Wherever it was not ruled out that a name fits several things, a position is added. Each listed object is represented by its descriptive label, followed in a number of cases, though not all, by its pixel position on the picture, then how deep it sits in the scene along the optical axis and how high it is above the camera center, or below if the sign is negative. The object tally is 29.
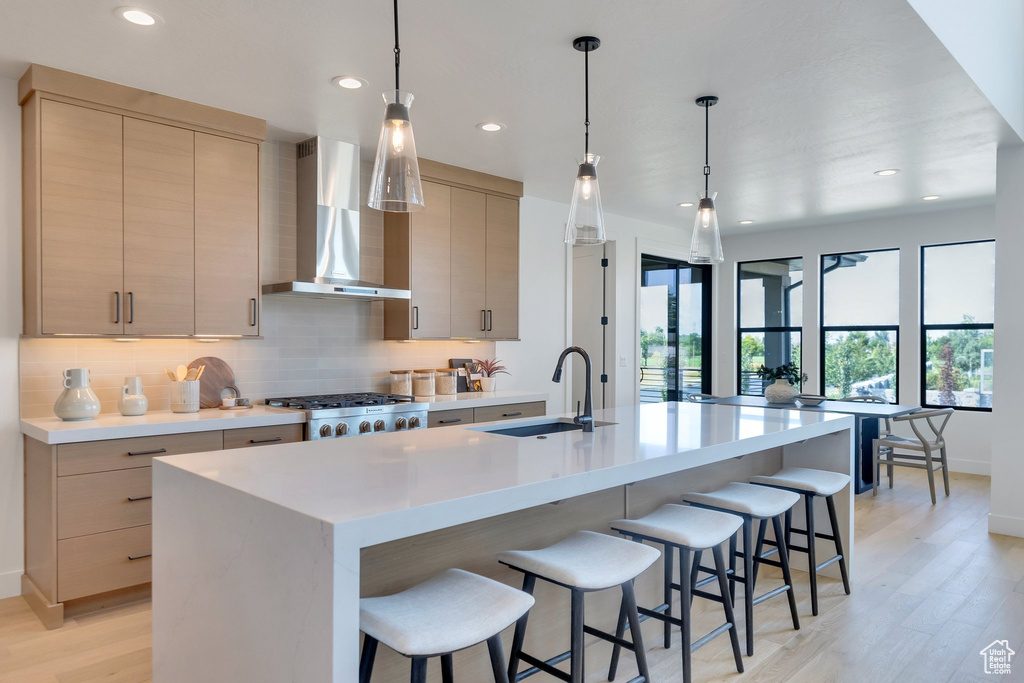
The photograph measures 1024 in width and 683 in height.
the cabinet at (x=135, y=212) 3.11 +0.64
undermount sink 2.83 -0.39
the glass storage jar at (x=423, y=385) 4.68 -0.33
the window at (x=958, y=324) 6.36 +0.12
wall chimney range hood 4.10 +0.74
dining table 5.51 -0.74
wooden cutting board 3.83 -0.24
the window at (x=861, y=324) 6.91 +0.14
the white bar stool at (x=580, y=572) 1.82 -0.65
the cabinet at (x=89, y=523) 2.94 -0.84
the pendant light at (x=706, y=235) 3.15 +0.49
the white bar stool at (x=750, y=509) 2.63 -0.68
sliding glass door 7.37 +0.09
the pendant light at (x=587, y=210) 2.58 +0.50
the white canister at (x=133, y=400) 3.39 -0.31
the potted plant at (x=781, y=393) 5.72 -0.47
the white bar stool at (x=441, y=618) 1.43 -0.64
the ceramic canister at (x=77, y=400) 3.15 -0.29
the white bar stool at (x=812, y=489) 3.01 -0.69
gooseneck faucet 2.62 -0.29
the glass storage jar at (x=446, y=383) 4.87 -0.33
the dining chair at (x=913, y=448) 5.24 -0.91
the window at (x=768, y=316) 7.65 +0.26
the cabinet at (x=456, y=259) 4.62 +0.58
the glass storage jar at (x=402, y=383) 4.66 -0.31
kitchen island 1.36 -0.43
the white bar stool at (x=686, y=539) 2.25 -0.68
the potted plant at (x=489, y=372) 5.24 -0.27
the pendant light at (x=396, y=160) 2.00 +0.54
